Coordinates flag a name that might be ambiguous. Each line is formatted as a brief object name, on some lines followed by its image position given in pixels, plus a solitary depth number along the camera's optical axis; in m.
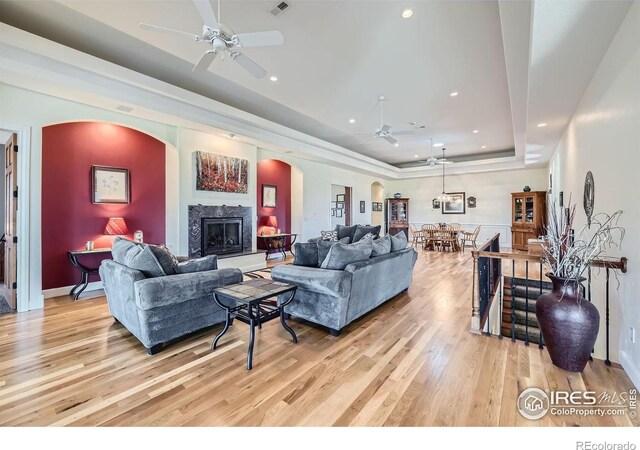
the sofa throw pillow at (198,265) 2.92
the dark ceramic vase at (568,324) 2.15
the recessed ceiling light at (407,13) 2.90
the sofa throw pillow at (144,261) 2.70
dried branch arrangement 2.29
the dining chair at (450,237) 9.09
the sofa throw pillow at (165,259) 2.79
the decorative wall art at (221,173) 5.74
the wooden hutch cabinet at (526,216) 9.16
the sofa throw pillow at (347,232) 6.78
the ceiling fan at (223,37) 2.40
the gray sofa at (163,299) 2.52
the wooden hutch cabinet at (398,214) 12.61
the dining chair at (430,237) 9.45
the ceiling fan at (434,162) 8.63
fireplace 5.89
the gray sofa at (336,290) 2.92
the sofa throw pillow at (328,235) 8.25
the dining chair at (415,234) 10.45
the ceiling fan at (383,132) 5.41
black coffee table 2.44
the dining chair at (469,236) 8.99
